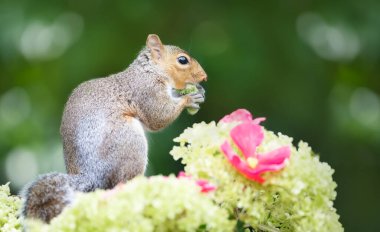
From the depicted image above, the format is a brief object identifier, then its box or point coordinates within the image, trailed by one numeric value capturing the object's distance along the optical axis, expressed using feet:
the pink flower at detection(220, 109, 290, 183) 7.93
